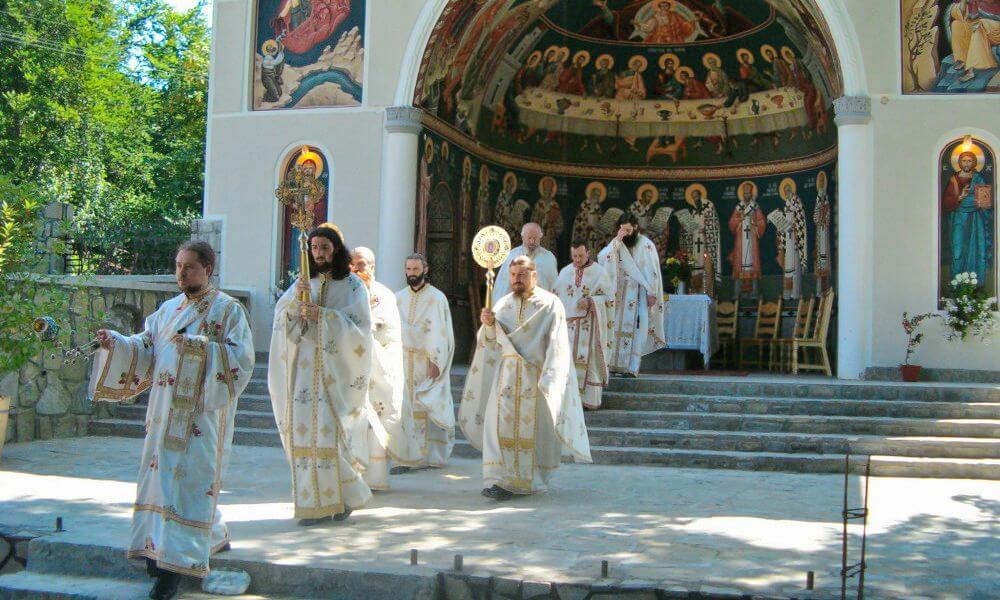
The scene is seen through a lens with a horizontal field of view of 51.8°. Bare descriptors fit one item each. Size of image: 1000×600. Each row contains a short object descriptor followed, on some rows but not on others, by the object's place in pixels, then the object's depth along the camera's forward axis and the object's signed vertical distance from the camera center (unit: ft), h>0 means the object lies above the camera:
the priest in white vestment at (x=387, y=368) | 27.20 -0.88
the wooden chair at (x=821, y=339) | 45.68 +0.37
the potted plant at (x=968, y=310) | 38.91 +1.58
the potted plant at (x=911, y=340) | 38.45 +0.39
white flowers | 39.06 +2.76
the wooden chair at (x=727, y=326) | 55.62 +1.02
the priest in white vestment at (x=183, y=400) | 17.31 -1.23
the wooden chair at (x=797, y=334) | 50.19 +0.65
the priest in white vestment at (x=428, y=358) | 30.58 -0.68
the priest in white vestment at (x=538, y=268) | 35.27 +2.48
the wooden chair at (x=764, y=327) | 53.52 +1.00
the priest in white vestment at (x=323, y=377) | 21.43 -0.96
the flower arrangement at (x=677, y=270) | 53.98 +3.86
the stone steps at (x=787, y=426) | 30.71 -2.61
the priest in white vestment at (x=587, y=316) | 34.94 +0.84
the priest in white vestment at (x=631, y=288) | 40.14 +2.18
